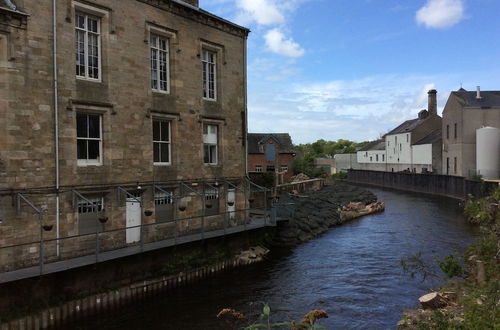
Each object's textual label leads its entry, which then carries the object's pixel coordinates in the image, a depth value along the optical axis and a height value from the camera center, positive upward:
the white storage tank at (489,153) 44.94 +0.40
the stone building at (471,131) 45.28 +2.94
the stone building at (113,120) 14.02 +1.63
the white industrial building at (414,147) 58.55 +1.71
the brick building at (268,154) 53.62 +0.61
